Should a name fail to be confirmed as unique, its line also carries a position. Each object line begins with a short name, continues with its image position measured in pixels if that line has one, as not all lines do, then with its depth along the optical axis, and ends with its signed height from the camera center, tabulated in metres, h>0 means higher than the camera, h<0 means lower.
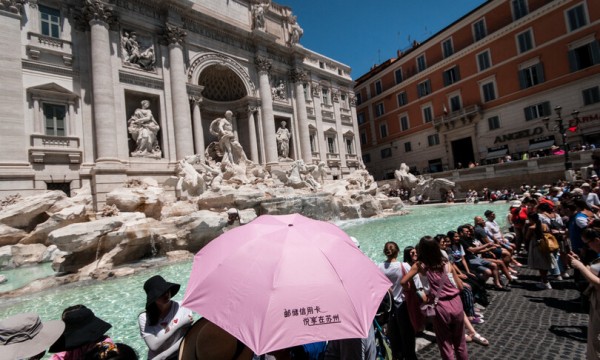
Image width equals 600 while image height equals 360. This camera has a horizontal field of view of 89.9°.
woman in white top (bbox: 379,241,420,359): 2.97 -1.34
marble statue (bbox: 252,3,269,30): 21.33 +12.83
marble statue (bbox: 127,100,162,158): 15.29 +4.03
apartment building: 19.69 +6.81
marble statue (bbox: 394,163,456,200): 22.00 -0.46
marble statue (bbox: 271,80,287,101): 23.50 +8.11
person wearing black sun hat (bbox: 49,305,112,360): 1.68 -0.68
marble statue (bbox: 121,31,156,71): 15.51 +8.28
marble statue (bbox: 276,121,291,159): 22.92 +4.07
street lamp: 15.24 +0.48
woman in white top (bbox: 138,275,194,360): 2.14 -0.84
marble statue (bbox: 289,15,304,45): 24.59 +13.47
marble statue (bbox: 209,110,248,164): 17.84 +3.55
